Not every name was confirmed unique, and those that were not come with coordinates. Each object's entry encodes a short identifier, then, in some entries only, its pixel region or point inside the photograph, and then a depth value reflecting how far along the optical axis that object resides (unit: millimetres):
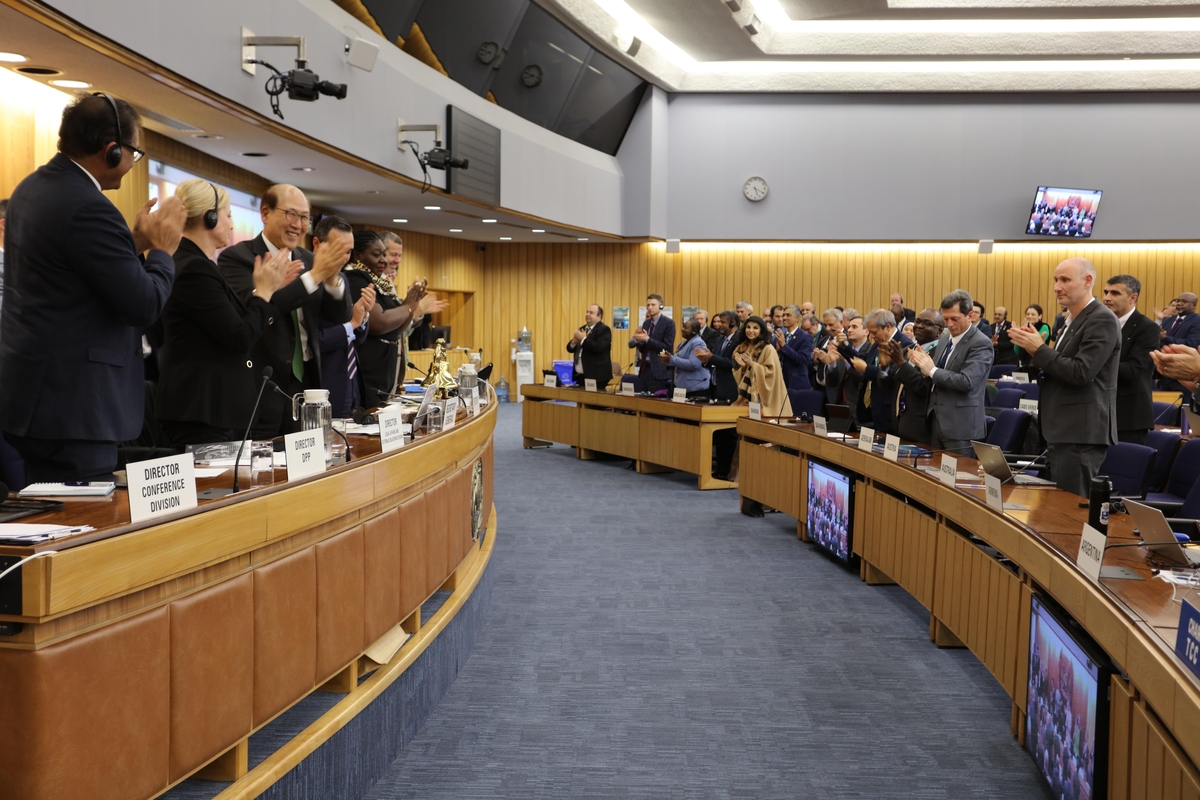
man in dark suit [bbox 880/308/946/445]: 5125
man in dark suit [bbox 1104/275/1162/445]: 4918
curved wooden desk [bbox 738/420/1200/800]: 1832
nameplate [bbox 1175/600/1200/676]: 1701
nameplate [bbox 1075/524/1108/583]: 2311
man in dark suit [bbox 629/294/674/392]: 9555
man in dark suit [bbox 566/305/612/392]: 9883
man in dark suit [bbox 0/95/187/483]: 1947
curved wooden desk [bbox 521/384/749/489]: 7832
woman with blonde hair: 2479
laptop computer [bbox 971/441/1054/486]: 3561
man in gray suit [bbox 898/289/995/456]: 4749
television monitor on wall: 13188
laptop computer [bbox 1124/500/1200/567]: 2395
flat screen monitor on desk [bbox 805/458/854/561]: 5195
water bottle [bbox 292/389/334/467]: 2631
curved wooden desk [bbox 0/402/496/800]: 1411
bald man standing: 3834
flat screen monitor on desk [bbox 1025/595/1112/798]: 2191
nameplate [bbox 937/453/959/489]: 3812
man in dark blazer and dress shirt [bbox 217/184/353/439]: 2742
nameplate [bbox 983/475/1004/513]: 3260
